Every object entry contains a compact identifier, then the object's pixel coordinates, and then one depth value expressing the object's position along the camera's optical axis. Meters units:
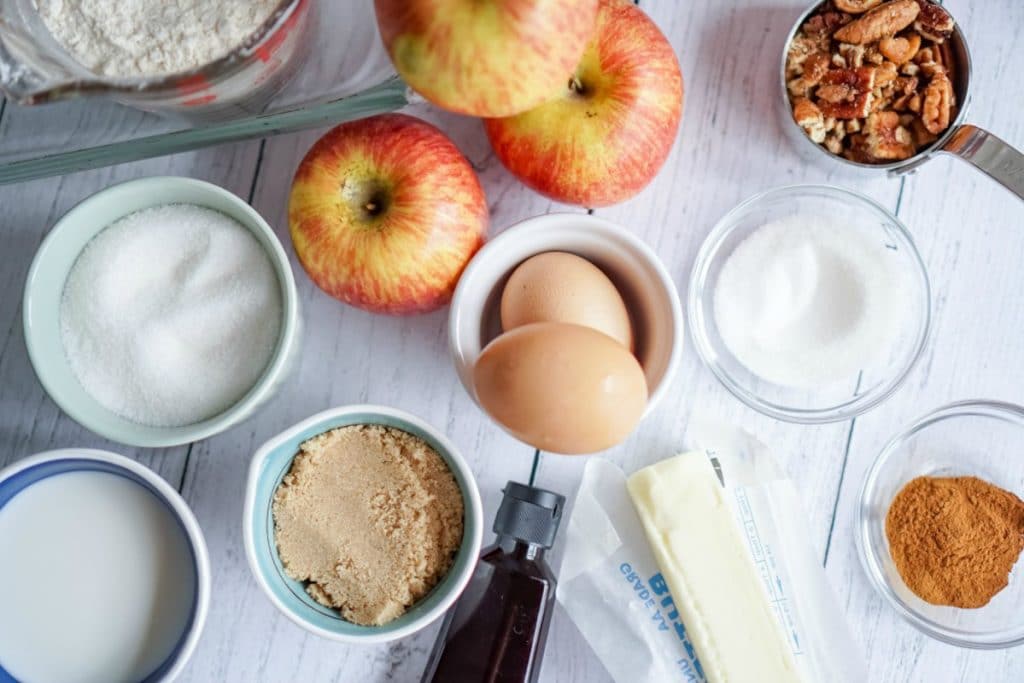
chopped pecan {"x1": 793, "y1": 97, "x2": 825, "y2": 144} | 0.86
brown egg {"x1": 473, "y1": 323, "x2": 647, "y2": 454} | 0.70
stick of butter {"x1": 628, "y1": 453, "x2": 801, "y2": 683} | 0.84
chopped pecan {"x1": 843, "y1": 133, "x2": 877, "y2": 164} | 0.87
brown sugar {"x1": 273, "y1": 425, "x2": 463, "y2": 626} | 0.80
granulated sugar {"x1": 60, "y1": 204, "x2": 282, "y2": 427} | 0.80
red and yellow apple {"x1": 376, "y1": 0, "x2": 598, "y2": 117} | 0.65
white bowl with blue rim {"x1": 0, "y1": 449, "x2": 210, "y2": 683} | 0.77
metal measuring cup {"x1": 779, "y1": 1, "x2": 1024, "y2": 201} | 0.85
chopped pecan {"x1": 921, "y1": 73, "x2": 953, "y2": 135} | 0.85
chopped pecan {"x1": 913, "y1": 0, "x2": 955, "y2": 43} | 0.86
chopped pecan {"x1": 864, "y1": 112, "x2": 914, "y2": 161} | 0.86
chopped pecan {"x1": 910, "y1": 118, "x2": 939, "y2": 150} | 0.86
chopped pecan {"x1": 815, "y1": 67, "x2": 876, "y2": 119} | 0.86
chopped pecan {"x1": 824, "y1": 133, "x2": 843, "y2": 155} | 0.87
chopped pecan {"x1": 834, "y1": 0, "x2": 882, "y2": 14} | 0.87
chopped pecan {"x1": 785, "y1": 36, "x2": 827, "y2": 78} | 0.88
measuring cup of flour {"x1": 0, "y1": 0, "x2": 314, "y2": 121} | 0.72
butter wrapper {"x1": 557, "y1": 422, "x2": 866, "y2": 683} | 0.87
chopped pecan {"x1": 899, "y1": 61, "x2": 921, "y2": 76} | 0.87
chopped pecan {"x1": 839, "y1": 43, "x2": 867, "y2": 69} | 0.87
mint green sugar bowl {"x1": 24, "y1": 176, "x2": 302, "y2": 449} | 0.77
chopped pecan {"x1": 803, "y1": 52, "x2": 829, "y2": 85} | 0.87
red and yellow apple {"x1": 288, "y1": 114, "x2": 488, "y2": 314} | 0.76
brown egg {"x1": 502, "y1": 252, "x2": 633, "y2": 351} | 0.78
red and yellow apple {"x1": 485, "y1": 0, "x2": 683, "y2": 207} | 0.77
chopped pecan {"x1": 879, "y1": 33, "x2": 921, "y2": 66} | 0.86
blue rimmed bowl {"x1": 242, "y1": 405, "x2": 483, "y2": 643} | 0.77
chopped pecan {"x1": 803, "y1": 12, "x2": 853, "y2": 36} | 0.88
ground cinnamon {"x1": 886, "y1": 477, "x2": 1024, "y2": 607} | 0.88
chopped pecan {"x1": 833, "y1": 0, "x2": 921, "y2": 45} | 0.86
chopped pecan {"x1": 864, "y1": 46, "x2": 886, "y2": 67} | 0.87
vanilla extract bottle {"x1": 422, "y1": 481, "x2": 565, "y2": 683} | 0.84
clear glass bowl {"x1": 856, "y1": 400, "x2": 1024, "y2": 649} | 0.90
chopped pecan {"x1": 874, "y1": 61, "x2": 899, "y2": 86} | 0.86
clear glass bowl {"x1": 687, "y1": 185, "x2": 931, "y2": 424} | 0.90
